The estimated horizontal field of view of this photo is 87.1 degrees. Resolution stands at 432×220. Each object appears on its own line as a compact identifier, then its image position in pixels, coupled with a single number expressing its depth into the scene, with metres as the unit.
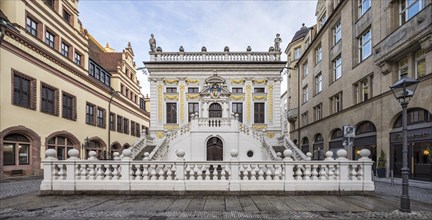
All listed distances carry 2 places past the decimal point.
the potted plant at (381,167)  14.25
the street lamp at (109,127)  25.72
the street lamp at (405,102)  5.85
